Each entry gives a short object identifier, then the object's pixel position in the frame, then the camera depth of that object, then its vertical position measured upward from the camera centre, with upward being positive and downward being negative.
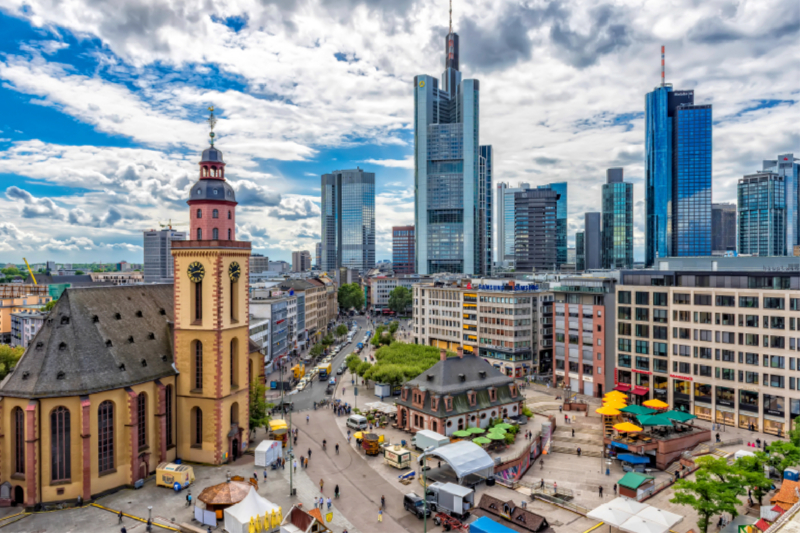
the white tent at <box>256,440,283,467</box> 55.56 -20.32
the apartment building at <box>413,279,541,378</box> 113.62 -13.73
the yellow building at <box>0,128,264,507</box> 47.31 -11.37
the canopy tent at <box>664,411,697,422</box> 68.06 -20.27
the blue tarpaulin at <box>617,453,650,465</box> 62.44 -23.68
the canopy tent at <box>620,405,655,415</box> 71.88 -20.55
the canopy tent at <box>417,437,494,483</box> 54.06 -20.79
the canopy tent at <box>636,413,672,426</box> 66.31 -20.30
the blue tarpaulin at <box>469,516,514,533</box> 40.31 -20.53
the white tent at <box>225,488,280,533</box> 40.88 -19.86
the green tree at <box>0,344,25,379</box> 76.54 -14.03
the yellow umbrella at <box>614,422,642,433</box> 64.94 -20.76
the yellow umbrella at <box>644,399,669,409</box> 75.06 -20.56
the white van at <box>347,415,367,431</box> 73.06 -22.43
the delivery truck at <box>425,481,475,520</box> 46.72 -21.61
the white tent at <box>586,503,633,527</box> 42.57 -21.02
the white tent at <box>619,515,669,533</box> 41.12 -20.96
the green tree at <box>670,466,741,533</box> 42.56 -19.64
